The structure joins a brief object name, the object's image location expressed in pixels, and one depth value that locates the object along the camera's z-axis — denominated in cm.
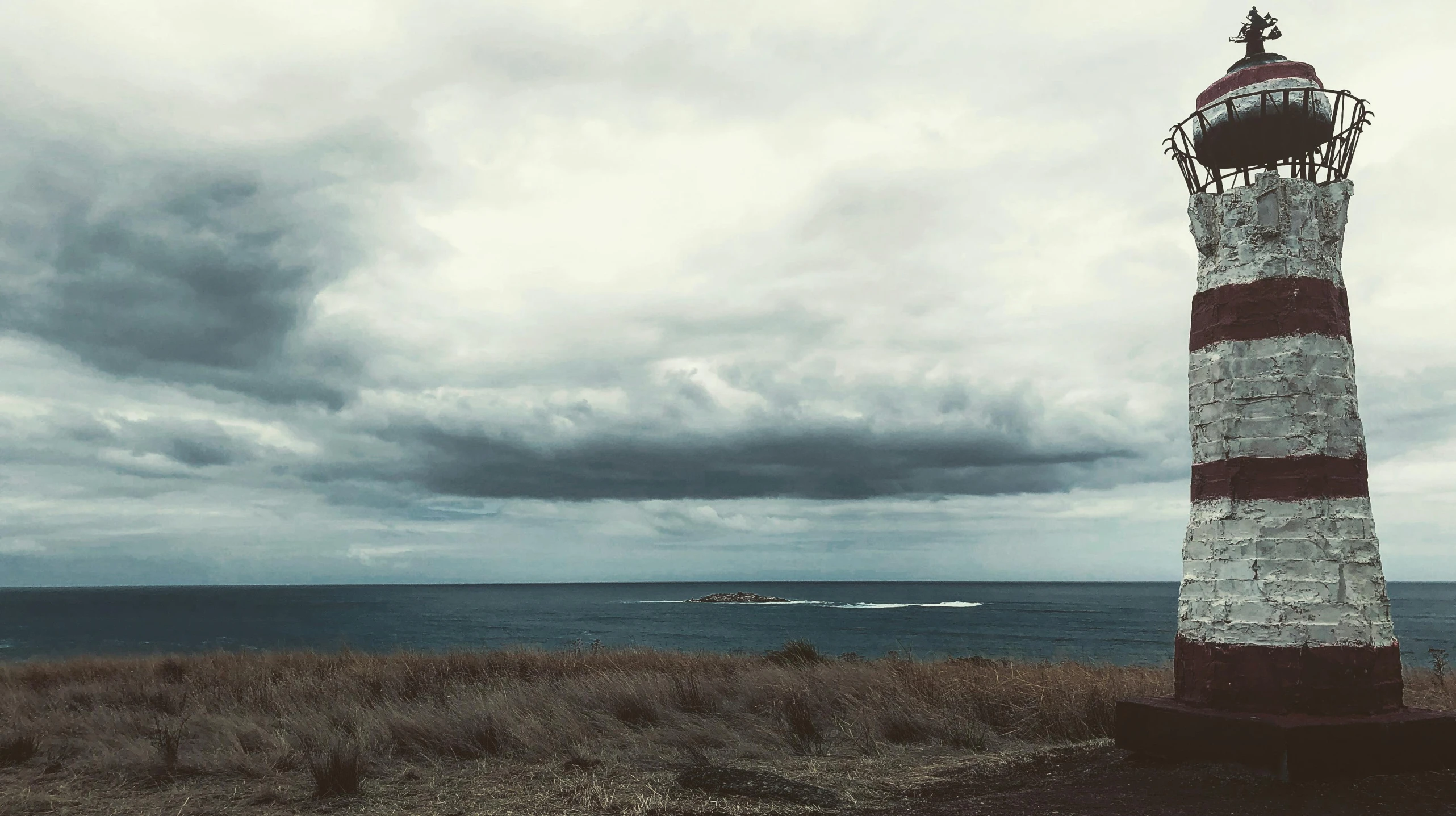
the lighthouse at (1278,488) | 568
